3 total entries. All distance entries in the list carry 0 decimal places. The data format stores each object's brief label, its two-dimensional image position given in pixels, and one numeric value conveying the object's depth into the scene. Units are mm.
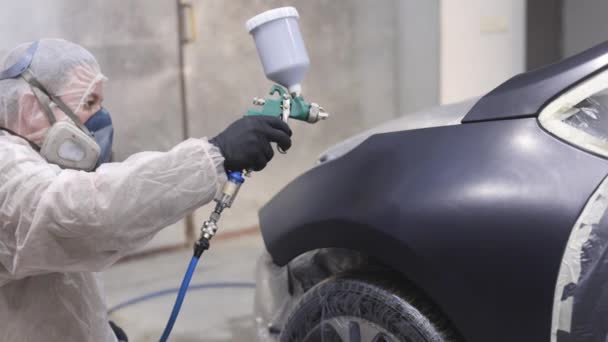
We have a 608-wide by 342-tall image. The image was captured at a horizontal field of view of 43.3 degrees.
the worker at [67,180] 1416
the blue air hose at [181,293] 1702
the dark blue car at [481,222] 1357
